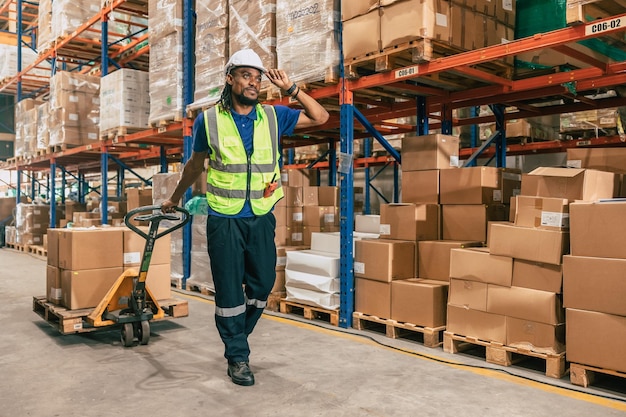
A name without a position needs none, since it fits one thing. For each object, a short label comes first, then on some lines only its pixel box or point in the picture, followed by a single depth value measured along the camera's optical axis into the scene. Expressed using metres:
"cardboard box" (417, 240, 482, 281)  4.92
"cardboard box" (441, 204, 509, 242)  4.95
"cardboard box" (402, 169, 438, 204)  5.23
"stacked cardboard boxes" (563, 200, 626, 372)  3.45
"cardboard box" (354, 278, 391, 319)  4.92
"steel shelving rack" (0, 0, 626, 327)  4.24
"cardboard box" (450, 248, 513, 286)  4.06
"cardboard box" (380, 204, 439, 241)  5.11
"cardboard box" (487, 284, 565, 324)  3.79
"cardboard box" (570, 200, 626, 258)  3.49
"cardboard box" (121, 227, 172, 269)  5.04
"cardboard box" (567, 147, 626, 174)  4.44
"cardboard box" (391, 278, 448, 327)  4.59
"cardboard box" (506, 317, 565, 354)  3.78
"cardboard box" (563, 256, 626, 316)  3.45
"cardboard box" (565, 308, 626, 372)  3.42
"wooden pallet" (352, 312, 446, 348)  4.54
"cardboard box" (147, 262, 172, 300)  5.21
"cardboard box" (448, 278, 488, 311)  4.19
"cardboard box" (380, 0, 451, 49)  4.40
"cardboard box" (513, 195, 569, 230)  3.81
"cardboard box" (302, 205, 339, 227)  7.08
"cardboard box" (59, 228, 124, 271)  4.78
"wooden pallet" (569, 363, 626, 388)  3.54
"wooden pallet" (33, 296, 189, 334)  4.48
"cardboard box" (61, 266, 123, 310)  4.77
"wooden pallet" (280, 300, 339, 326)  5.33
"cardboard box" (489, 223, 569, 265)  3.79
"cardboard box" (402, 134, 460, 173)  5.22
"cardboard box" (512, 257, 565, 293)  3.79
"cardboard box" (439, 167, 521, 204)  4.96
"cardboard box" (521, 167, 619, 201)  3.93
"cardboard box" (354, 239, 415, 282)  4.92
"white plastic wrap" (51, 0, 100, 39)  10.59
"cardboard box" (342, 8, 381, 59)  4.79
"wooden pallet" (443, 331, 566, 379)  3.74
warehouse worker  3.38
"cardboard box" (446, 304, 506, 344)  4.07
